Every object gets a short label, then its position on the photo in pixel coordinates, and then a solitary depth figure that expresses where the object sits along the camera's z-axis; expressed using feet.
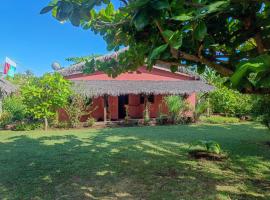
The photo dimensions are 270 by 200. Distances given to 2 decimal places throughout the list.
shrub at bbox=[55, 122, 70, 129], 37.49
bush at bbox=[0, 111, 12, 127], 37.49
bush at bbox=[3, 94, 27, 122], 38.17
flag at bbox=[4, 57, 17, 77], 55.52
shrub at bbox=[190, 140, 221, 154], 18.78
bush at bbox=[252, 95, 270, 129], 21.50
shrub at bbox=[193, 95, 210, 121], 43.89
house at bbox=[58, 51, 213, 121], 43.35
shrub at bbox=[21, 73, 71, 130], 35.15
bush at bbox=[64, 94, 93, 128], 37.99
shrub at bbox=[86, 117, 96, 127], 39.11
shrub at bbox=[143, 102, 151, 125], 41.84
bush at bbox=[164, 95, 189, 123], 41.66
